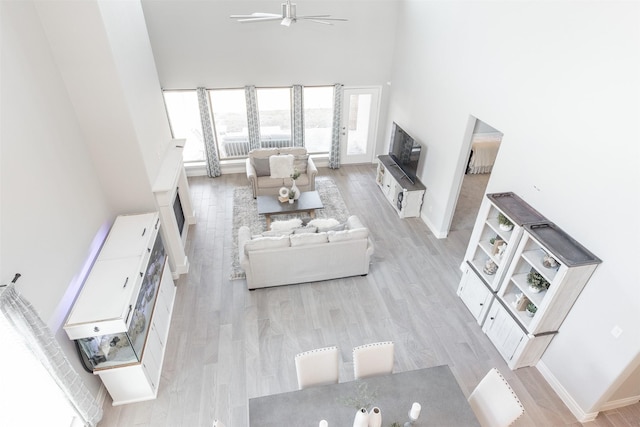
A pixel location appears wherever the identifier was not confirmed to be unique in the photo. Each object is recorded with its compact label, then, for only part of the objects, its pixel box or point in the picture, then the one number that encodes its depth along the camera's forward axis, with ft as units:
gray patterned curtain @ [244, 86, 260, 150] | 27.66
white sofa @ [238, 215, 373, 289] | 17.69
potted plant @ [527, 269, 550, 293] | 13.99
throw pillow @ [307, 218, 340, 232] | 19.55
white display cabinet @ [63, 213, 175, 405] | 11.78
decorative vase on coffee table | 24.03
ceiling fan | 14.21
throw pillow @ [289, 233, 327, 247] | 17.76
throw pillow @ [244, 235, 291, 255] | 17.43
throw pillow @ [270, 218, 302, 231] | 19.71
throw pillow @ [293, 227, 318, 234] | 18.97
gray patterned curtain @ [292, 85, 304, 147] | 28.40
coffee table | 23.17
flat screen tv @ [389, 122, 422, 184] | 23.71
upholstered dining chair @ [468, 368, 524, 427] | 10.30
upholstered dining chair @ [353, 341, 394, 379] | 11.63
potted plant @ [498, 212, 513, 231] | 15.06
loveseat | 26.30
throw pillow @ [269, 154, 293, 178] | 26.00
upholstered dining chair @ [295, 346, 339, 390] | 11.27
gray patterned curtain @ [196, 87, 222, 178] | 27.17
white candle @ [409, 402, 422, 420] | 9.53
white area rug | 24.11
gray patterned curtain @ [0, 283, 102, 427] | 9.12
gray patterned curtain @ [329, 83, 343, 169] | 28.89
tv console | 24.11
